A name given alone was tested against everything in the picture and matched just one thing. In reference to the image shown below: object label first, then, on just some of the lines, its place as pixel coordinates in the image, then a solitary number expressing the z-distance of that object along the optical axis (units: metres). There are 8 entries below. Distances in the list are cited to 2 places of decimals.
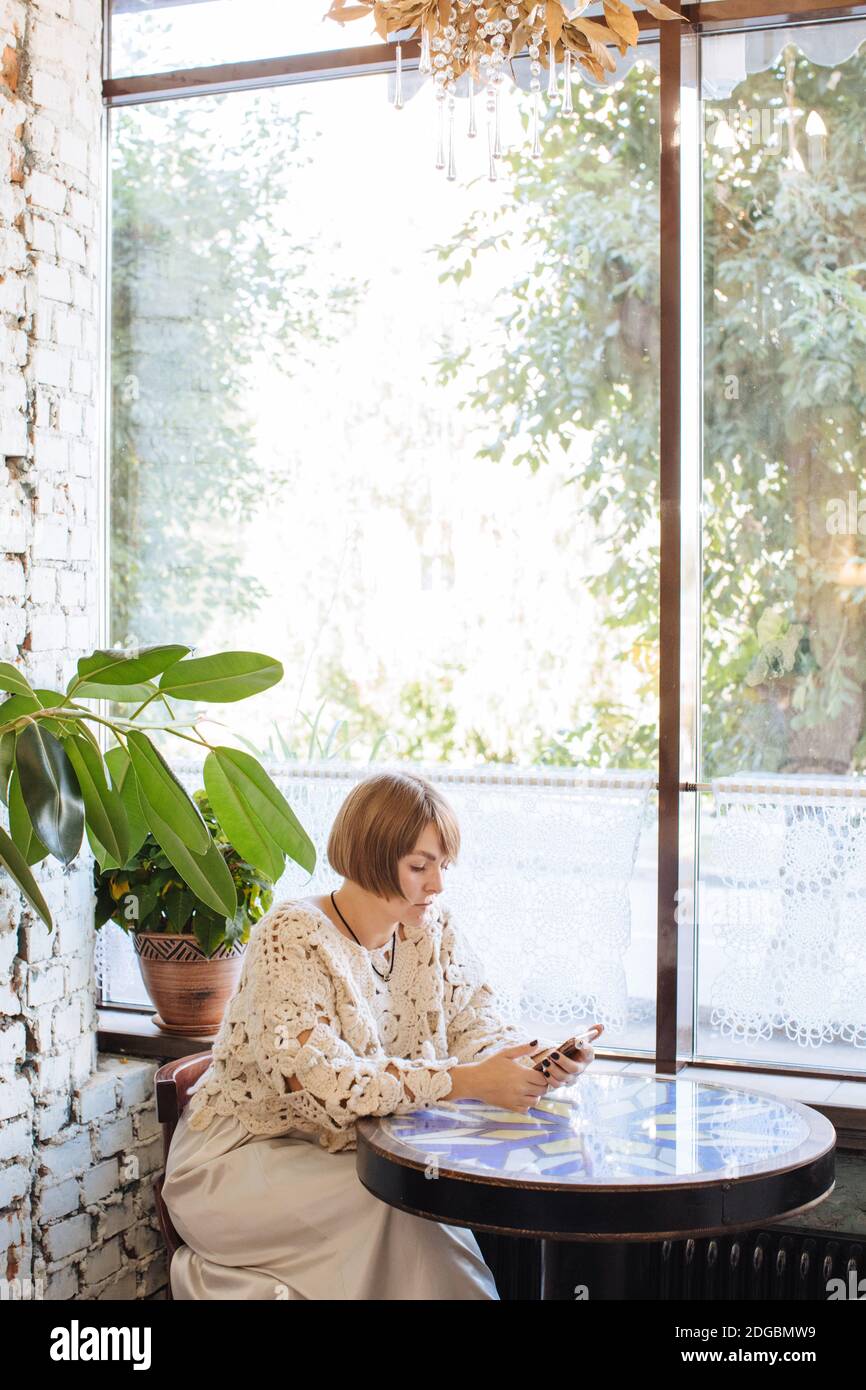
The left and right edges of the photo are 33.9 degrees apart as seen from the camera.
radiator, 2.68
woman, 2.15
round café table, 1.82
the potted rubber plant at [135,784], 2.34
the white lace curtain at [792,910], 2.81
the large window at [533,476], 2.89
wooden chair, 2.38
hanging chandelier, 1.73
